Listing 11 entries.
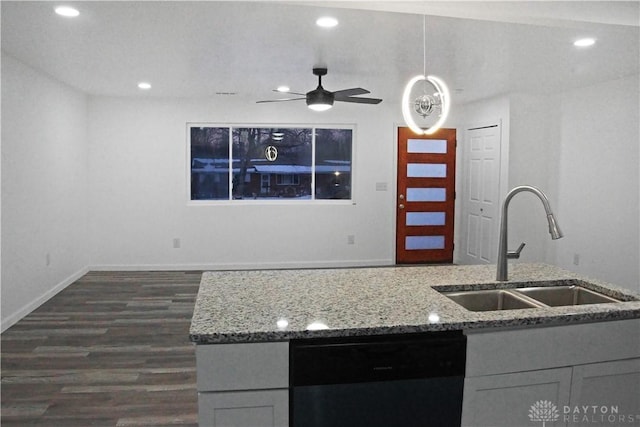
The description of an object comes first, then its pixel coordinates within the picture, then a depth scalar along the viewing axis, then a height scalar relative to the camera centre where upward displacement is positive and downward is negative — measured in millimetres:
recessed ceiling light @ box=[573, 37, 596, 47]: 3473 +1011
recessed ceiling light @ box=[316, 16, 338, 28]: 3023 +982
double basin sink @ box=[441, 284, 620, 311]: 2227 -519
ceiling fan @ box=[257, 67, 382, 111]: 4254 +711
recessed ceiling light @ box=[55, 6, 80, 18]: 2879 +973
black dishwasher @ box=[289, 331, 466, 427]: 1646 -674
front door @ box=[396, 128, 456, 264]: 6934 -213
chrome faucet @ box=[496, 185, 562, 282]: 2273 -303
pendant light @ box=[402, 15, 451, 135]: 2238 +357
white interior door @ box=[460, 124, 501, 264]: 6227 -169
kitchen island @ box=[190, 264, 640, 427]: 1608 -556
